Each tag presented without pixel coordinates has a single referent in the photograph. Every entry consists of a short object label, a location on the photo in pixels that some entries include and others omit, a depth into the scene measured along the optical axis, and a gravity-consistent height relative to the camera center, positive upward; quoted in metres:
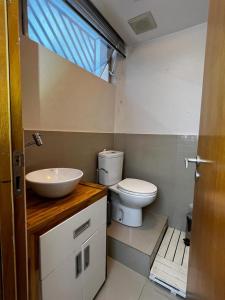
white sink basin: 0.79 -0.28
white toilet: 1.47 -0.54
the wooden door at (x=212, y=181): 0.45 -0.15
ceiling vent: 1.47 +1.12
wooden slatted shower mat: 1.16 -1.09
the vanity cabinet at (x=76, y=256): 0.70 -0.66
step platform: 1.28 -0.96
